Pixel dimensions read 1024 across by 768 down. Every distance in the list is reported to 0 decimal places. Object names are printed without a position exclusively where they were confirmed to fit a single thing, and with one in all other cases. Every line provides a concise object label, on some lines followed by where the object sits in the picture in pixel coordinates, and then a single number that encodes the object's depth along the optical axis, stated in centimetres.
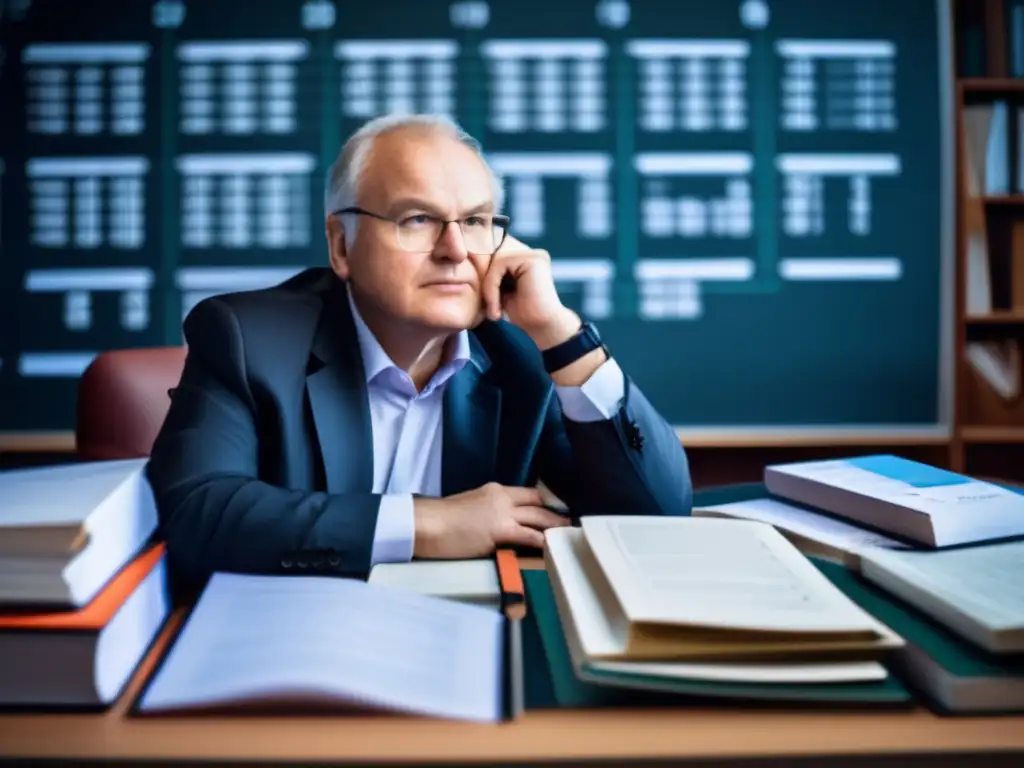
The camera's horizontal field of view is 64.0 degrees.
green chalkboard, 315
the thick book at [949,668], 53
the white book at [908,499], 83
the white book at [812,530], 83
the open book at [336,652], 52
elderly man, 97
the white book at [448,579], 74
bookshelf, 304
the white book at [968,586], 55
